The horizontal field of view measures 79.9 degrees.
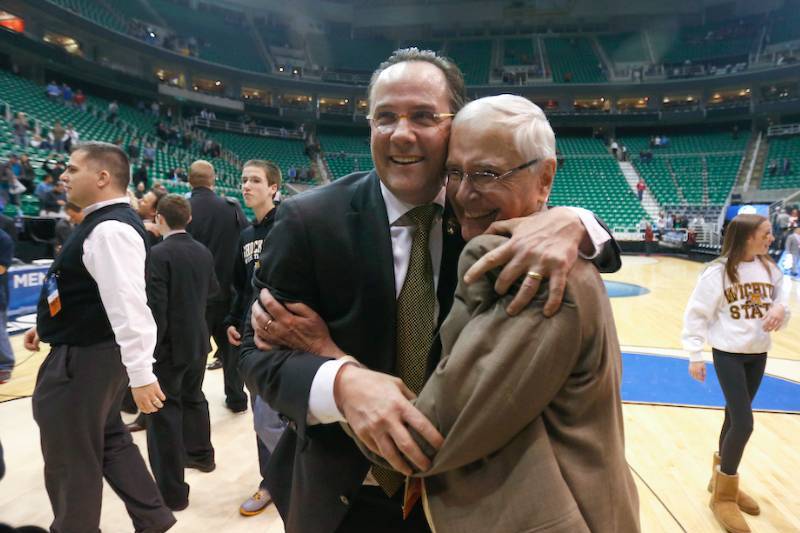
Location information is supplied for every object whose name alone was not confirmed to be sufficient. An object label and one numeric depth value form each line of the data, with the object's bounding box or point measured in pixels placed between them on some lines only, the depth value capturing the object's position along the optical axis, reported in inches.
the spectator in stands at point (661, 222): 750.3
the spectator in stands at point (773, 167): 840.9
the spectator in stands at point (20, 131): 456.4
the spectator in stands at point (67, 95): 683.4
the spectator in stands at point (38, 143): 459.2
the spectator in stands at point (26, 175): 366.0
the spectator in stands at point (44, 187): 339.8
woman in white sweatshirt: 102.7
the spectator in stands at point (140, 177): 463.8
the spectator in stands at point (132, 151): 601.3
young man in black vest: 79.5
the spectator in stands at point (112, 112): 720.3
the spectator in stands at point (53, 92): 659.4
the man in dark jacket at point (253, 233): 114.6
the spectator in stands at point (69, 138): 487.2
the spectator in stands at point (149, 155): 615.2
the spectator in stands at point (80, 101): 695.1
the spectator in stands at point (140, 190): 444.2
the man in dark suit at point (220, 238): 147.3
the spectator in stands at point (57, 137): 477.6
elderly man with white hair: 28.7
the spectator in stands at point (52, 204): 333.4
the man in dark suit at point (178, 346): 106.4
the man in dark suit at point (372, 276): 42.5
